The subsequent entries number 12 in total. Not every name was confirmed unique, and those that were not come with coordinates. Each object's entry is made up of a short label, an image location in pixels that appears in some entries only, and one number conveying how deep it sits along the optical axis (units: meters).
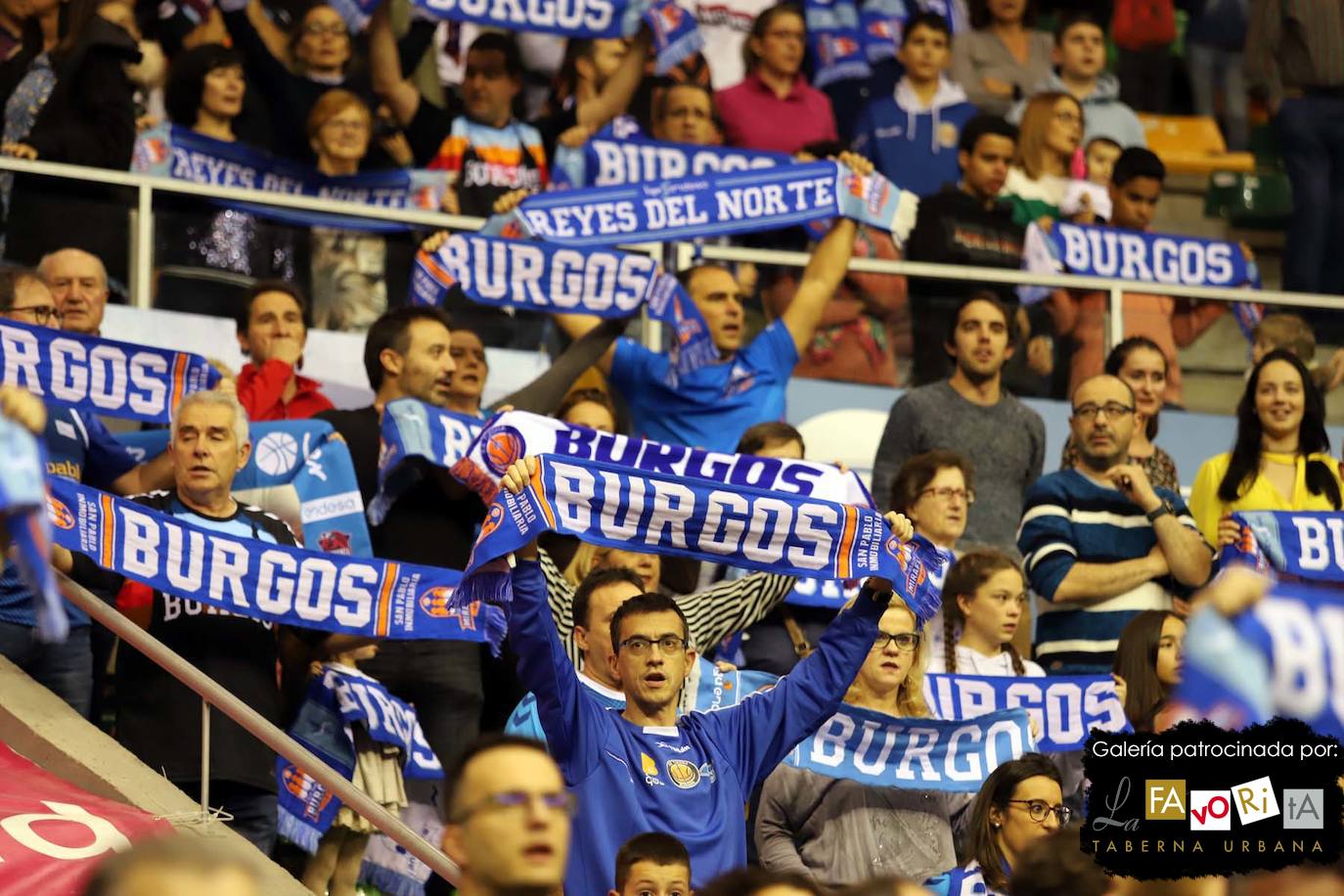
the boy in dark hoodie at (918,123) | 24.86
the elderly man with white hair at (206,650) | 14.83
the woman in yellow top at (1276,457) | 19.20
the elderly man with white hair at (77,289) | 18.00
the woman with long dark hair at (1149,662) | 17.16
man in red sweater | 18.34
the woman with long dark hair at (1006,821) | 13.98
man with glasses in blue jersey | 12.86
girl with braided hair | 16.95
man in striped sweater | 18.16
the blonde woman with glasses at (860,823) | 14.82
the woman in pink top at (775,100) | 24.80
